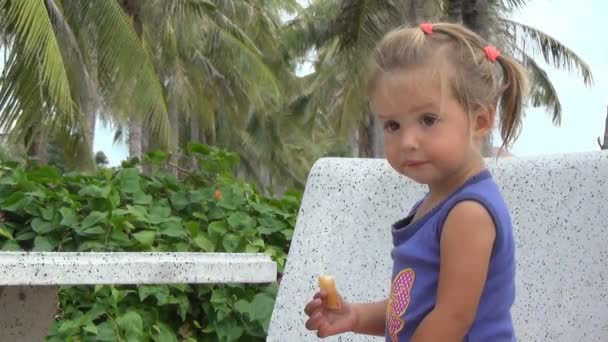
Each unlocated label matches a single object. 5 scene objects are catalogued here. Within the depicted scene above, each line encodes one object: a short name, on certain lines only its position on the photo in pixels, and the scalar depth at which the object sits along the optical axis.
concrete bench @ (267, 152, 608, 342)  1.80
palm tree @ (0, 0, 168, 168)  8.25
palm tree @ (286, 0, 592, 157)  12.30
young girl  1.25
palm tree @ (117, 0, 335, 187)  16.98
